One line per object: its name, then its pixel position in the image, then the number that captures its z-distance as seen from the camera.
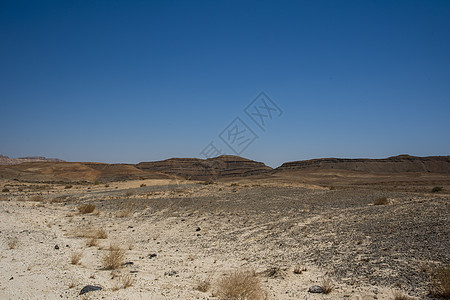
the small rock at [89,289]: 5.61
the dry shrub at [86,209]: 18.58
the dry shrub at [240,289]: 5.62
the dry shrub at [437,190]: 31.54
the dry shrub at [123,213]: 17.18
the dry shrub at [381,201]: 18.62
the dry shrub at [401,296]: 5.39
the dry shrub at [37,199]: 24.30
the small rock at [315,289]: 6.17
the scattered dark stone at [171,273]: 7.35
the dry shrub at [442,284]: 5.38
